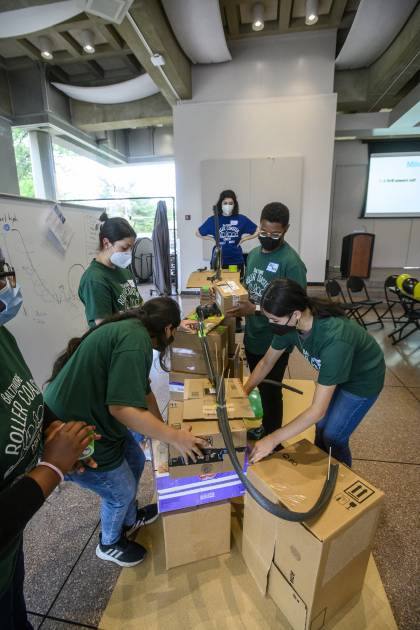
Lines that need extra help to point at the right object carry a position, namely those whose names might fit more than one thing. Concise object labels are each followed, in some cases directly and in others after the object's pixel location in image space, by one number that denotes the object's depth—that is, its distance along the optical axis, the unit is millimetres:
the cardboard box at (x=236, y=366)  1962
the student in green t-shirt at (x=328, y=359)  1153
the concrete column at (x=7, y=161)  5074
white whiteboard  2010
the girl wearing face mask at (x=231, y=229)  3641
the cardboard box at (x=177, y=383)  1749
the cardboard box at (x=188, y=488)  1197
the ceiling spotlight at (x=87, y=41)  4269
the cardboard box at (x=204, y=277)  1952
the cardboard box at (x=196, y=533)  1252
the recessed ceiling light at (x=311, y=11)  3938
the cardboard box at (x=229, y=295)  1590
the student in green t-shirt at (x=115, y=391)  982
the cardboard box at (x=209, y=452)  1141
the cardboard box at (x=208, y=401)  1196
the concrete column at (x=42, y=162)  5859
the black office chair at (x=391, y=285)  4017
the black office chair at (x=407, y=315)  3727
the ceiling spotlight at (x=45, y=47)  4387
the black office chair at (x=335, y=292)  4163
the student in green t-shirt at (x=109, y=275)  1582
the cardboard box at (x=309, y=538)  954
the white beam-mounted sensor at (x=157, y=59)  3899
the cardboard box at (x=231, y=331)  1932
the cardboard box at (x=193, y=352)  1682
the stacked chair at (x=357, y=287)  4453
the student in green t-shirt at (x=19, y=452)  637
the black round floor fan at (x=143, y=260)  7586
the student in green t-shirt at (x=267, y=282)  1720
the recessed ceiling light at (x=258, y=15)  4125
